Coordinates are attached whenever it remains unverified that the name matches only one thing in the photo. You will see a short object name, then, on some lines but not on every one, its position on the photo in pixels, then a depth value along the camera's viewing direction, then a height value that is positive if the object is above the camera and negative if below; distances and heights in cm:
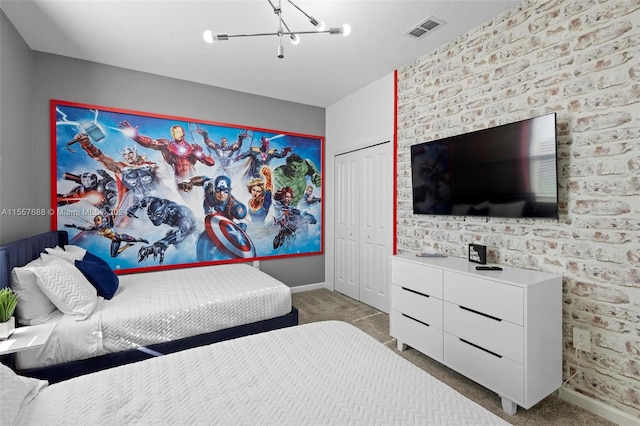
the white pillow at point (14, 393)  98 -63
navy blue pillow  238 -50
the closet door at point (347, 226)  409 -21
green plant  163 -48
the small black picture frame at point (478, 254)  242 -35
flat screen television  208 +30
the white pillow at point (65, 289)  197 -49
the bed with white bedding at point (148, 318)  191 -76
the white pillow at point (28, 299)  190 -53
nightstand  149 -65
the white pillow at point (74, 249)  279 -33
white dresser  185 -77
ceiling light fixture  176 +106
